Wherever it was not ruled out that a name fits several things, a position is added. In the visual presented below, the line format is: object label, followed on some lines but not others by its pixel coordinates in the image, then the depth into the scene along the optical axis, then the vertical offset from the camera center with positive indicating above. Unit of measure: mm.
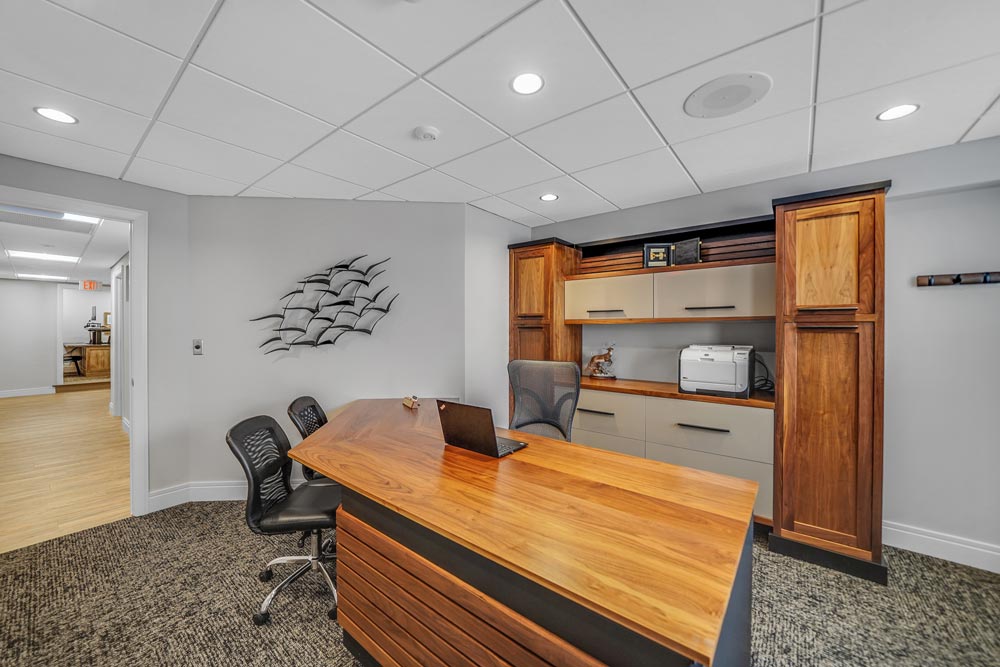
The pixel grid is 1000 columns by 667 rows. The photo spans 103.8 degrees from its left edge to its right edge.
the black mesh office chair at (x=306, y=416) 2400 -547
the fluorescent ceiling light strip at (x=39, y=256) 5551 +1116
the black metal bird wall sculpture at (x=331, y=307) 3420 +239
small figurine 3840 -283
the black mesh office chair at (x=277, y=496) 1890 -878
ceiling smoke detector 2176 +1144
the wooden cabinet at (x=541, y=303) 3738 +314
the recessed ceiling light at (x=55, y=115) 2000 +1128
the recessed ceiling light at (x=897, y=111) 1947 +1144
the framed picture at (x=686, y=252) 3160 +685
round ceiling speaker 1744 +1141
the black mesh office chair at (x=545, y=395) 2549 -408
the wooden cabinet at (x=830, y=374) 2279 -227
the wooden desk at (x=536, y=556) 854 -551
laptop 1709 -429
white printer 2785 -250
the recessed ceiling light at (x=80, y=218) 3785 +1131
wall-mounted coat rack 2326 +360
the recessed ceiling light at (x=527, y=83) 1723 +1135
